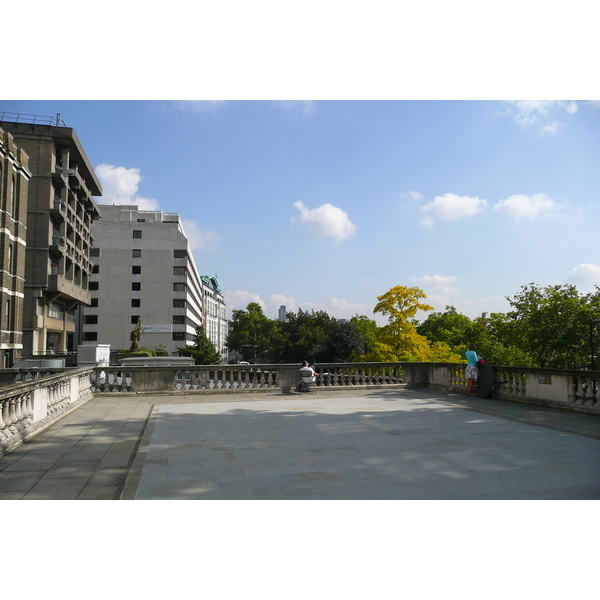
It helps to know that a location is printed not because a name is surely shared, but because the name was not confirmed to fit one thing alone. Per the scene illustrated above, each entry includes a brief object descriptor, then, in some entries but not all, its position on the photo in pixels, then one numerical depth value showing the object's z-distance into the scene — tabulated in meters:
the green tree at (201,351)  67.38
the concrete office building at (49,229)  44.78
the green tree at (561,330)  34.78
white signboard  73.56
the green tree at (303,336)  57.81
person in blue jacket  14.27
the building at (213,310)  145.00
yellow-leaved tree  36.97
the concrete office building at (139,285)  72.88
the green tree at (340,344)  53.22
